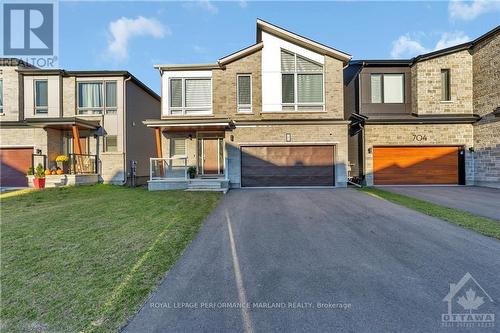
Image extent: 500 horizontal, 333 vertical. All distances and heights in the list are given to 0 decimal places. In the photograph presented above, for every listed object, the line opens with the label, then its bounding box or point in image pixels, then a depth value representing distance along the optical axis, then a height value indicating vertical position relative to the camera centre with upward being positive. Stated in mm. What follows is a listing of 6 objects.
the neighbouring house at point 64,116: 14453 +2774
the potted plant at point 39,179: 11805 -592
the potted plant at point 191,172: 13017 -352
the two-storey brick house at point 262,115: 13385 +2666
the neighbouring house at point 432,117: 13391 +2533
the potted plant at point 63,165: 14096 +62
